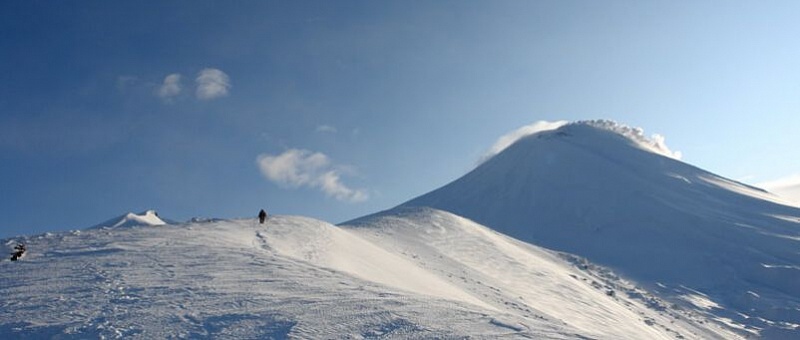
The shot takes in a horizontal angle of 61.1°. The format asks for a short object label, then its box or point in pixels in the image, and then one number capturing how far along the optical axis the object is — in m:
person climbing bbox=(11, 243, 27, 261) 23.16
